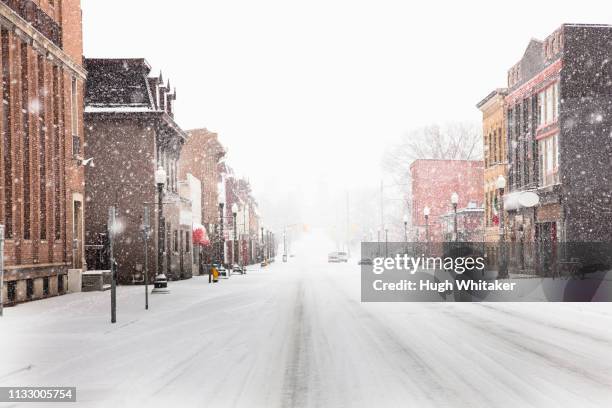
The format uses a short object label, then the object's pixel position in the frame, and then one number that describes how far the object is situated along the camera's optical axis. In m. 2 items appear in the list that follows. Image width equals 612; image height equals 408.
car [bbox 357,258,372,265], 76.49
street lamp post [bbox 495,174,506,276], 35.41
